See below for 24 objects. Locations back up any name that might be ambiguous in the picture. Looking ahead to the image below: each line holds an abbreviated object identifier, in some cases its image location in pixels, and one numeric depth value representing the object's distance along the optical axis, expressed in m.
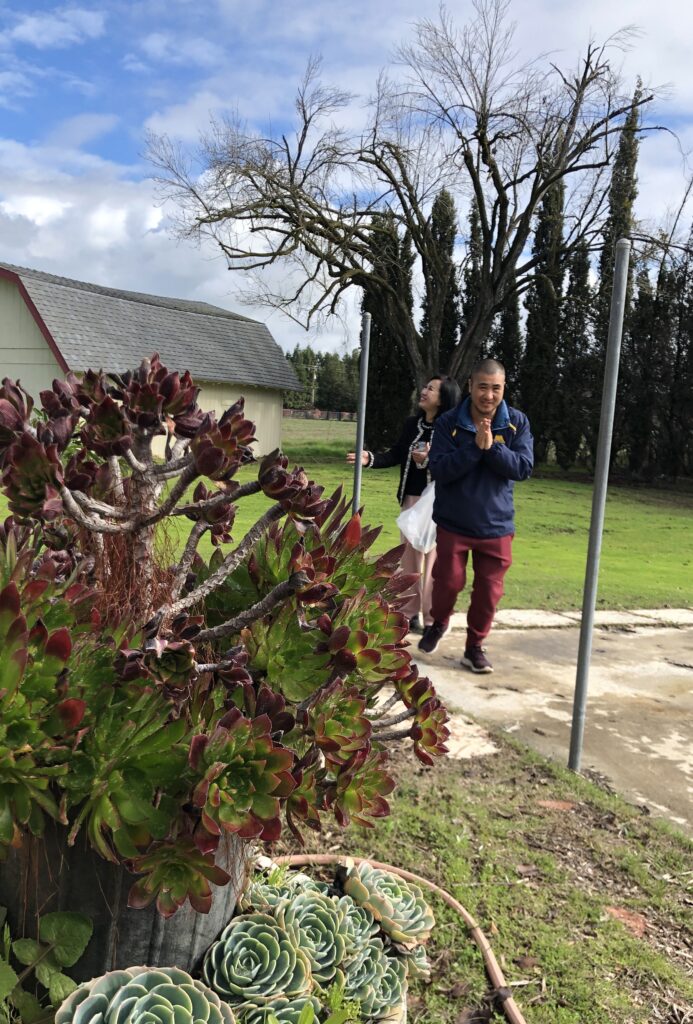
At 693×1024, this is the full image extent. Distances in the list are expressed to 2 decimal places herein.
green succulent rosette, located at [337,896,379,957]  1.76
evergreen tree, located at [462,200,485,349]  26.50
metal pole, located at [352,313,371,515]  5.12
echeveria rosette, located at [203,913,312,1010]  1.51
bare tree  21.50
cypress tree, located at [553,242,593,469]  23.84
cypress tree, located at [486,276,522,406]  25.92
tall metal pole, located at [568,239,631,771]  3.00
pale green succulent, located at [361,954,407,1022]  1.68
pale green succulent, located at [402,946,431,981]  1.90
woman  5.21
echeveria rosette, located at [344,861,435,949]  1.87
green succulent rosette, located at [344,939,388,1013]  1.68
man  4.46
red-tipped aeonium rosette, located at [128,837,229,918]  1.22
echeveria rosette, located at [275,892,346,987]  1.67
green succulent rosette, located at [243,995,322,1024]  1.49
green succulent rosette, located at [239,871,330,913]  1.75
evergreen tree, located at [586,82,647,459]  23.33
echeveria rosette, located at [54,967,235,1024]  1.30
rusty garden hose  1.88
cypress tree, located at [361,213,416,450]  26.03
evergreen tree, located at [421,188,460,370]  24.88
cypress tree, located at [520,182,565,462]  24.58
